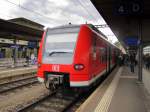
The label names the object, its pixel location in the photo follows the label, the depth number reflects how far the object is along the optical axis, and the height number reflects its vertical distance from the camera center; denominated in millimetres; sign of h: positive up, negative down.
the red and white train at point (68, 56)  7637 +128
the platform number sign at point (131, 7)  8817 +2131
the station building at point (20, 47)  25927 +1547
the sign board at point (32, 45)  25931 +1699
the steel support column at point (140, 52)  11133 +425
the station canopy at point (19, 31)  17903 +2687
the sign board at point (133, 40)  14995 +1372
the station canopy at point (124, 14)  8875 +3101
